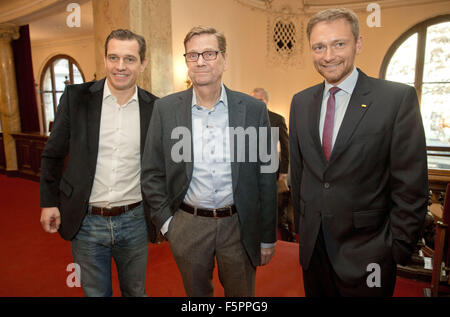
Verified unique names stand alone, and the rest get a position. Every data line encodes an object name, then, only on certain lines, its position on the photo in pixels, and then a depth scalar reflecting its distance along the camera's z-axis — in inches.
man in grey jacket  60.8
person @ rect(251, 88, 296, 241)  154.7
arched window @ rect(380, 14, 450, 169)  312.0
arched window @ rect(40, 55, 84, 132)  457.7
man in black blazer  66.2
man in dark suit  51.6
